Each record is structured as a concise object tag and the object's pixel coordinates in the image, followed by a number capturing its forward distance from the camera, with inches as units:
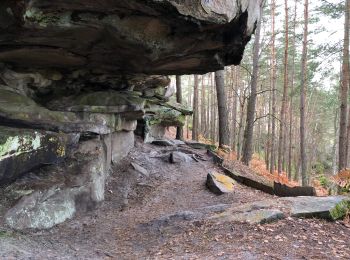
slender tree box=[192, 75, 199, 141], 760.6
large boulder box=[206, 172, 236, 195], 352.5
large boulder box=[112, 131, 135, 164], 402.0
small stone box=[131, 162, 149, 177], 400.5
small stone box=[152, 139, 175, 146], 527.8
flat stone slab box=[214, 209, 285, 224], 233.6
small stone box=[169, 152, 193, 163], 449.9
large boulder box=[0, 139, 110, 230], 241.4
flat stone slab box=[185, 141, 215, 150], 562.9
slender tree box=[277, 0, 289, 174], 781.9
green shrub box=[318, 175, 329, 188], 563.9
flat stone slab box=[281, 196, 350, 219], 243.0
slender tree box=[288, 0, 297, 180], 850.8
